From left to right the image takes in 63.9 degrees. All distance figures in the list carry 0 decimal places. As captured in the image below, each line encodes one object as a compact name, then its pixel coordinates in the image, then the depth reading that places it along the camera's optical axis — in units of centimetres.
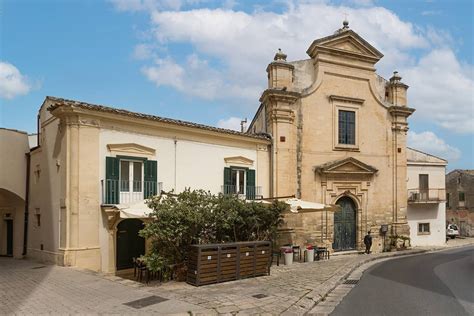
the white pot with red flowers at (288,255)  1584
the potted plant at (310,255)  1733
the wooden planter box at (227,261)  1064
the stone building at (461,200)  3953
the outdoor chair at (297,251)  1785
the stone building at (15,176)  1691
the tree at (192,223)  1112
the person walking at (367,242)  2061
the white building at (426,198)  2647
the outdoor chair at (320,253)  1786
